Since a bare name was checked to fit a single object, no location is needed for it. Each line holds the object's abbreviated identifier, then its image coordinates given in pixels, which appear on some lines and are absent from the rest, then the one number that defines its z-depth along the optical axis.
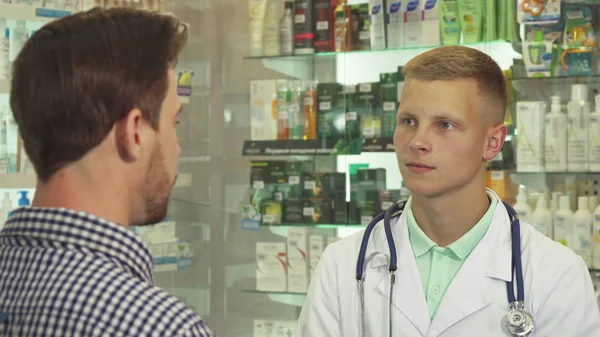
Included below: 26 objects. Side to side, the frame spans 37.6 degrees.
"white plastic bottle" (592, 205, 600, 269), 4.33
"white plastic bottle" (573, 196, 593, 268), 4.35
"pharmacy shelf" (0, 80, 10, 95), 3.96
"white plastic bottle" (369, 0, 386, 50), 4.89
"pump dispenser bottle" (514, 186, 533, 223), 4.48
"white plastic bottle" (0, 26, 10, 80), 4.09
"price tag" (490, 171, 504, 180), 4.54
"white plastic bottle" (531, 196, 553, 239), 4.43
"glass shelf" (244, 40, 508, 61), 4.58
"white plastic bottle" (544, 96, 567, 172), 4.41
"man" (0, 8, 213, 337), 1.23
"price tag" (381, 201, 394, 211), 4.85
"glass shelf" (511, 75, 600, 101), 4.54
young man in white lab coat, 2.42
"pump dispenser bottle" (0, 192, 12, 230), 4.14
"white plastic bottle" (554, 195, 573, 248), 4.39
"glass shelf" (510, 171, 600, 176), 4.44
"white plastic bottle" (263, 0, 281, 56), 5.11
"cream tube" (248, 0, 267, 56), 5.11
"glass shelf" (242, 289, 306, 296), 5.09
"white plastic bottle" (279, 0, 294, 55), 5.05
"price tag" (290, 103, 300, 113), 5.00
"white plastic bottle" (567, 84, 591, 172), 4.38
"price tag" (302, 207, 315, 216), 5.02
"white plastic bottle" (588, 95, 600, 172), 4.33
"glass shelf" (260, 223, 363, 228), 4.94
